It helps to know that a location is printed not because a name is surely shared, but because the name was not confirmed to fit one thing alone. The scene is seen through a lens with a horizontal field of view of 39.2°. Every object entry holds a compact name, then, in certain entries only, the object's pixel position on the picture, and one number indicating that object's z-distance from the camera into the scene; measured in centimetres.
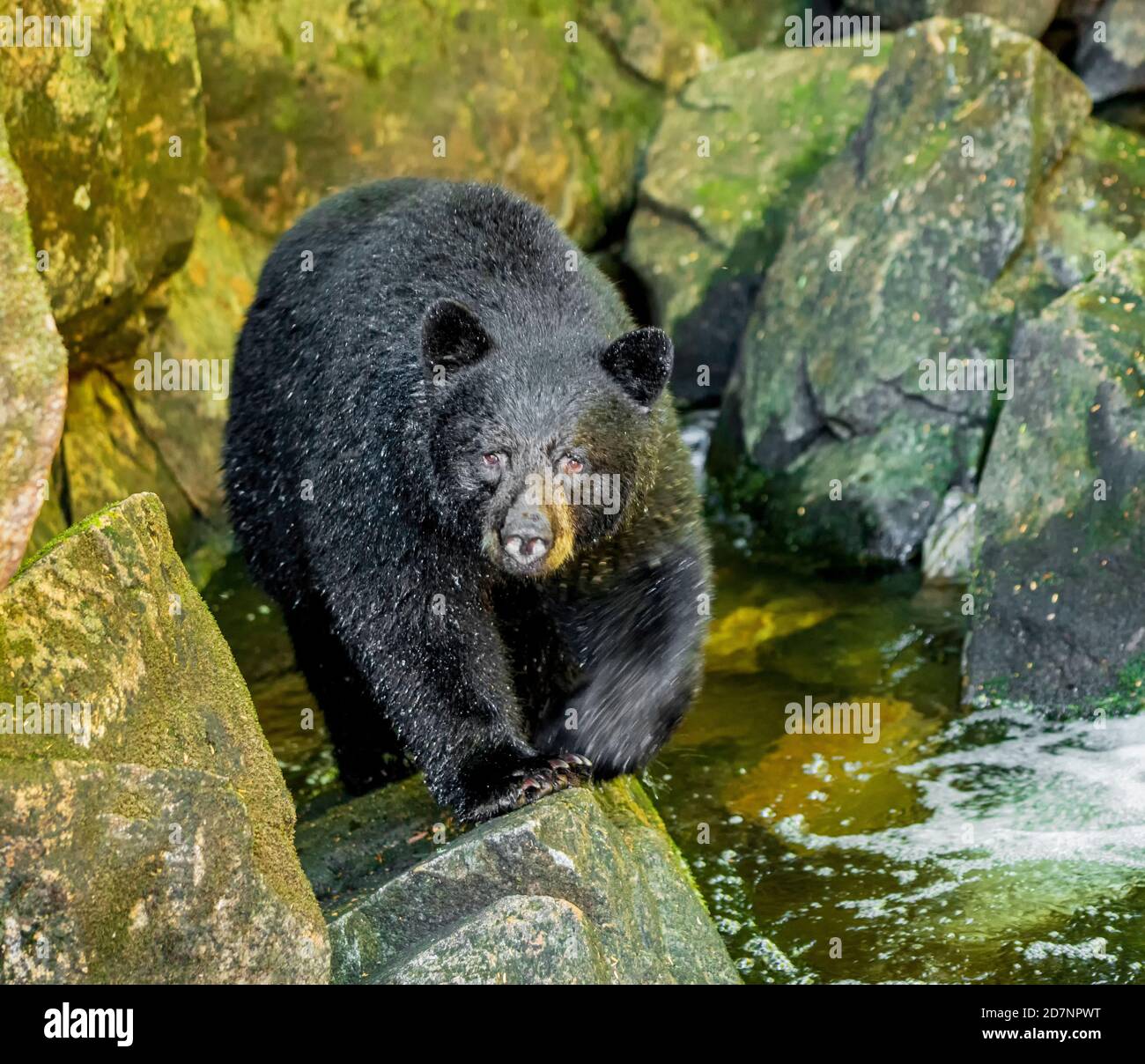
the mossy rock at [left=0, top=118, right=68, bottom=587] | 483
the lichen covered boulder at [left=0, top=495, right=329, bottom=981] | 461
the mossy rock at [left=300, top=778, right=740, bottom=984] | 503
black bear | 639
